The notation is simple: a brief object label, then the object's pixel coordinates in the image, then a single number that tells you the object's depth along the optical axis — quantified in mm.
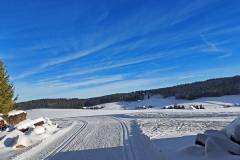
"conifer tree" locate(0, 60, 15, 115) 16263
